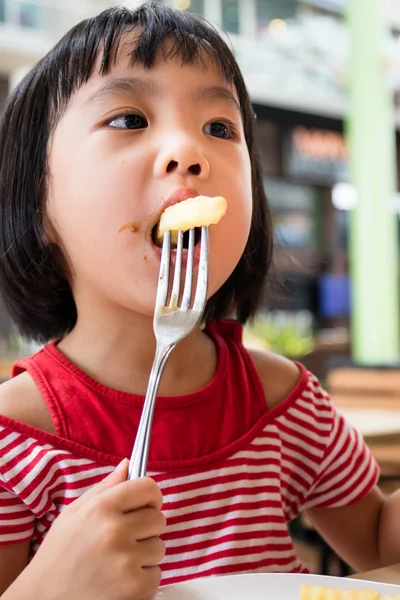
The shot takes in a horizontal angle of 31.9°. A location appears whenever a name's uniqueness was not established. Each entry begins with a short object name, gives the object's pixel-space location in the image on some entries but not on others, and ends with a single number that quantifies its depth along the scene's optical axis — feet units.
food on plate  2.12
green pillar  19.42
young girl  2.70
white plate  2.22
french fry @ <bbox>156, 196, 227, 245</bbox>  2.51
